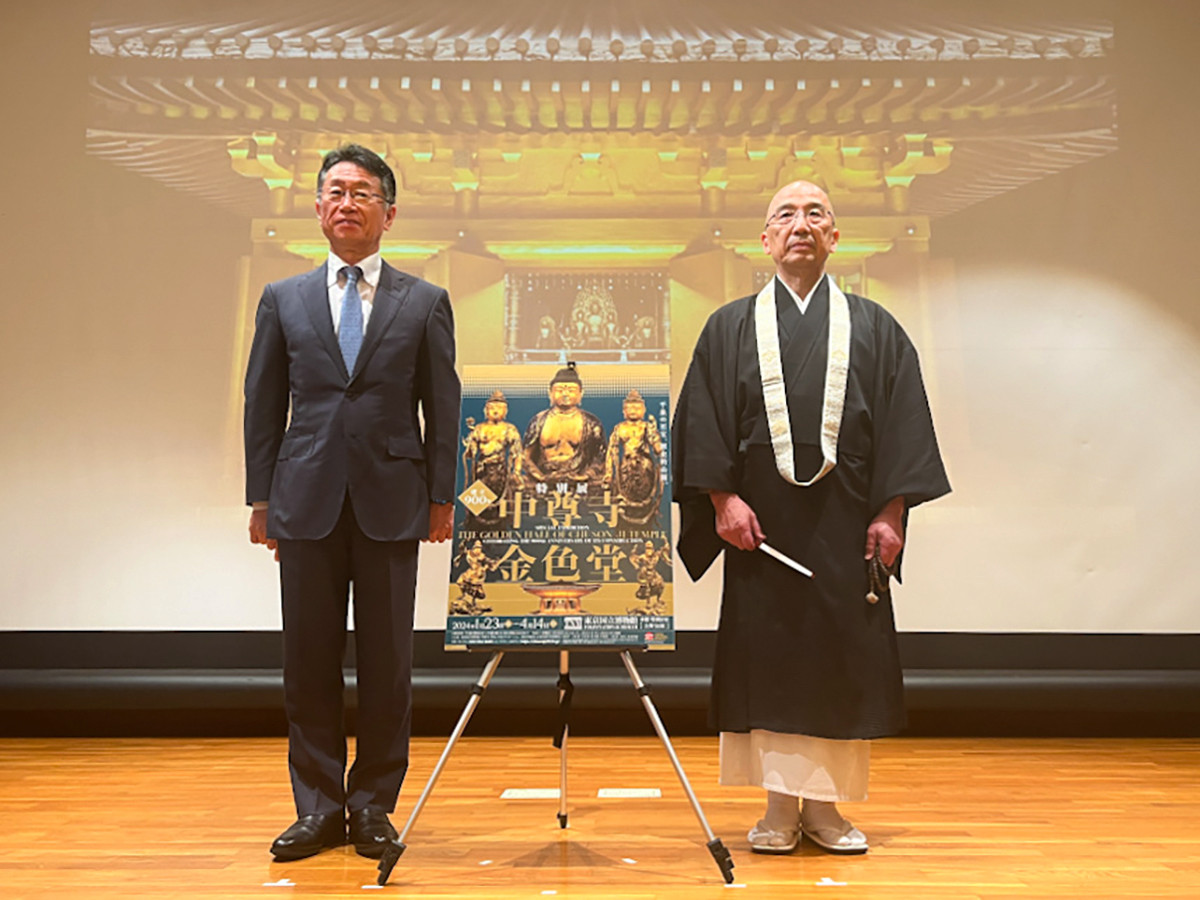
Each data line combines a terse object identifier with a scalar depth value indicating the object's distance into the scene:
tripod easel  2.14
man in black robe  2.45
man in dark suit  2.42
